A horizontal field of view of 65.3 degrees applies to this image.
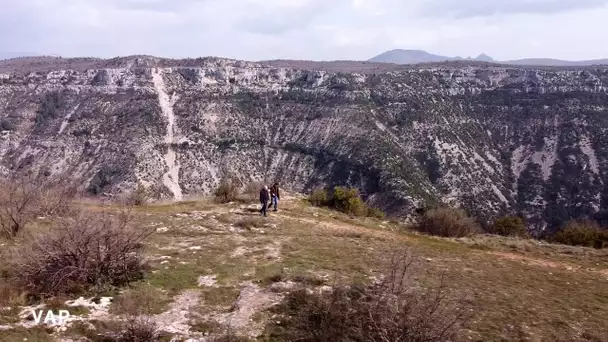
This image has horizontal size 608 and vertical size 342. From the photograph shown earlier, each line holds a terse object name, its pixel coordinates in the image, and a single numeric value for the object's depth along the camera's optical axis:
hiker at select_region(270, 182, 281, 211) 23.94
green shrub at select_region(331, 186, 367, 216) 30.41
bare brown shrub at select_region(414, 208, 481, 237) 24.78
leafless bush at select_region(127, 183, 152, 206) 27.12
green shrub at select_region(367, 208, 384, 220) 32.42
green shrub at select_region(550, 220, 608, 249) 25.33
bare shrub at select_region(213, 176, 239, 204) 27.48
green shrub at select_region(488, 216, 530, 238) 34.88
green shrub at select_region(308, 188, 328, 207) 30.52
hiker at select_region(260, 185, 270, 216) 22.20
